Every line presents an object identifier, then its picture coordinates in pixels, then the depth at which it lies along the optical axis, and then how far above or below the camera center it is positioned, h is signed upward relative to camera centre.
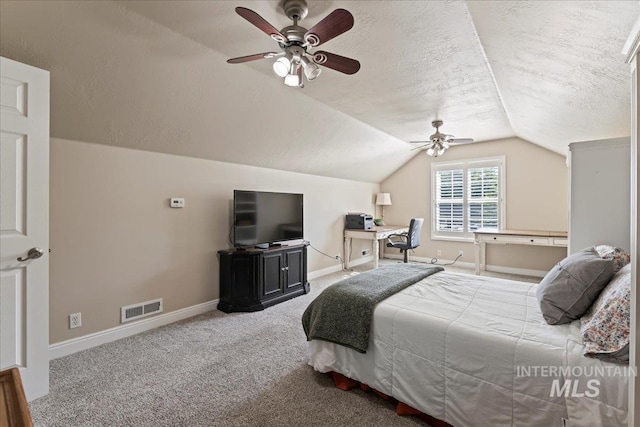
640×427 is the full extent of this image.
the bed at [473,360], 1.27 -0.76
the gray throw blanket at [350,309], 1.82 -0.65
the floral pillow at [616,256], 1.65 -0.26
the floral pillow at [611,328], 1.20 -0.50
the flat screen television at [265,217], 3.49 -0.07
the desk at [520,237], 3.96 -0.36
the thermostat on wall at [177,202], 3.12 +0.11
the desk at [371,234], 5.21 -0.41
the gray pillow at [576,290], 1.53 -0.42
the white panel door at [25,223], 1.71 -0.07
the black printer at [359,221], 5.48 -0.17
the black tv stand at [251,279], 3.41 -0.82
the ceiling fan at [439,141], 4.02 +1.03
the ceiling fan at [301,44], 1.56 +1.02
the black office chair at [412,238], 5.06 -0.47
